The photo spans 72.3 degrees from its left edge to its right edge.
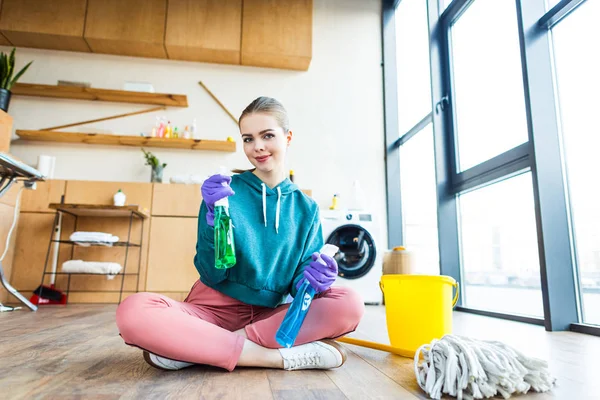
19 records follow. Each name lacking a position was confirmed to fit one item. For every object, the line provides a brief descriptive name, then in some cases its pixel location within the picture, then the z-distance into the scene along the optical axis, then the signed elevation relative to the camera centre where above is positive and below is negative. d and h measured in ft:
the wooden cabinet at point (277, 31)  12.73 +7.13
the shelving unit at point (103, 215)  9.58 +1.13
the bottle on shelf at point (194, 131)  12.72 +3.98
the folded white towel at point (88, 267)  9.73 -0.20
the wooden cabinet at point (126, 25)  12.09 +6.89
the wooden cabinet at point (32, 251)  10.32 +0.16
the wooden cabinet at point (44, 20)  11.80 +6.80
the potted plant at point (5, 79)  10.89 +4.71
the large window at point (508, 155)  6.43 +2.16
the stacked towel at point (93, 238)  9.58 +0.48
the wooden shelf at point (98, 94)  12.09 +4.90
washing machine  11.10 +0.33
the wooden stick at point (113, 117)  12.28 +4.32
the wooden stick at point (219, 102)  13.14 +5.01
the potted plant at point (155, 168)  11.91 +2.64
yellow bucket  4.30 -0.46
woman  3.40 -0.29
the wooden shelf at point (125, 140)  11.90 +3.49
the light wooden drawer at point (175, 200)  11.02 +1.58
